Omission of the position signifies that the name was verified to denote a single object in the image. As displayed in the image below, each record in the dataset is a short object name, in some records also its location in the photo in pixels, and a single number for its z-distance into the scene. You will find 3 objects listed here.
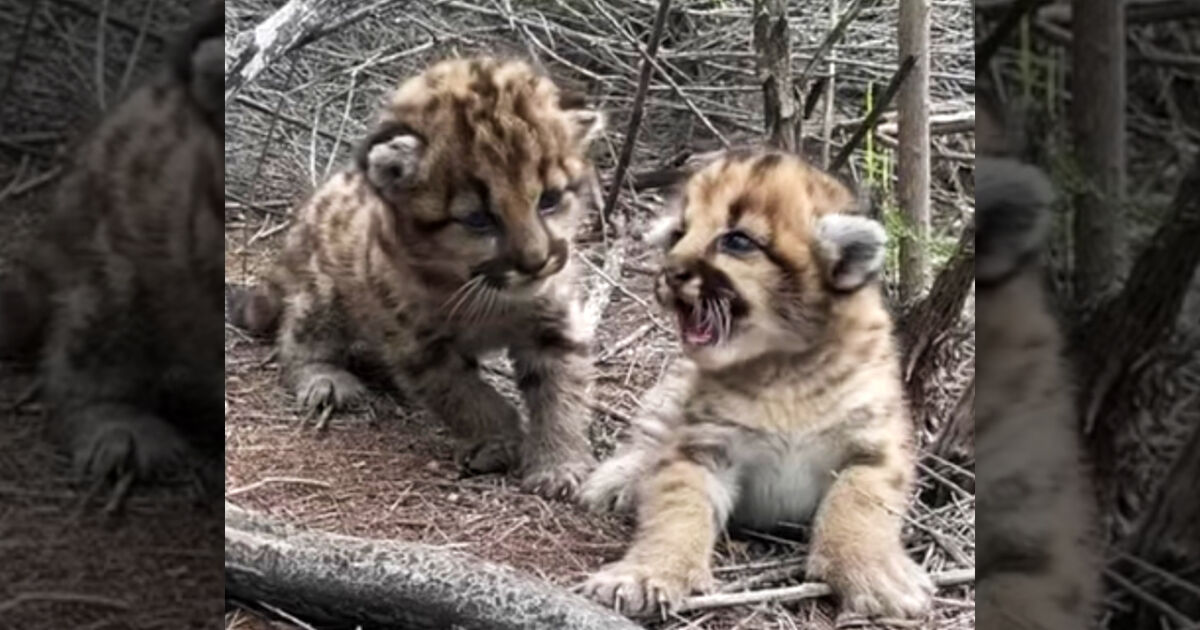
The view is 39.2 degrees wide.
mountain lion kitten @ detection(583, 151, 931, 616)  1.54
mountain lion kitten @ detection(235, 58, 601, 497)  1.55
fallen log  1.28
